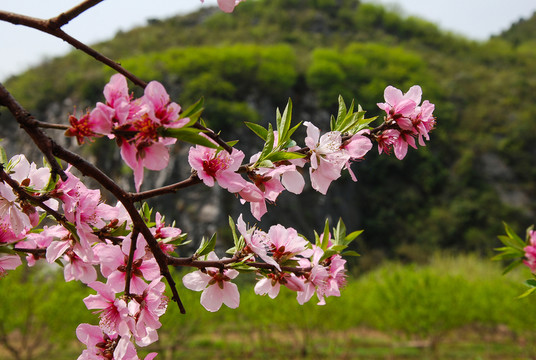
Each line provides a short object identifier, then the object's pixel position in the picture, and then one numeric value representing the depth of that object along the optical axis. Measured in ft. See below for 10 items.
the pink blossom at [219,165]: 1.20
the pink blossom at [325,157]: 1.32
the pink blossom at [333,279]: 1.42
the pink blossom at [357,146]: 1.34
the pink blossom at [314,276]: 1.37
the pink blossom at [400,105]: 1.42
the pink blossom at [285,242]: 1.36
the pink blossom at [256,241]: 1.27
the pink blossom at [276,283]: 1.31
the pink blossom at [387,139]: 1.42
